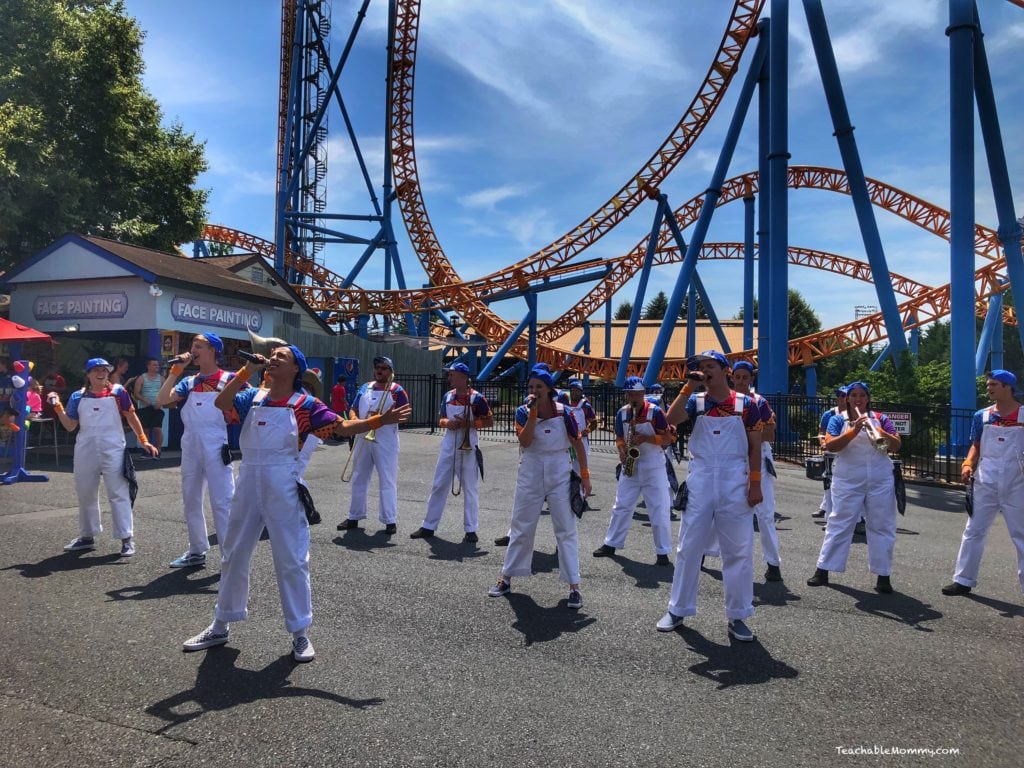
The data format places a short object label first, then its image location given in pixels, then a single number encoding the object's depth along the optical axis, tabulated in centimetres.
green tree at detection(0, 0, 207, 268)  1816
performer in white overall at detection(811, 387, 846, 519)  810
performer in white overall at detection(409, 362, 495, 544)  737
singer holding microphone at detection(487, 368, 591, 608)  519
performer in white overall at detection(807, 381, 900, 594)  579
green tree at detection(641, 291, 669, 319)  7406
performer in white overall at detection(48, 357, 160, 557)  617
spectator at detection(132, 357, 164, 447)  753
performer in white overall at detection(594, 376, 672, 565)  680
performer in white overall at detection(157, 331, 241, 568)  570
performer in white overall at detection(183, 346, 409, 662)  394
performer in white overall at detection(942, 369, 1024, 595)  564
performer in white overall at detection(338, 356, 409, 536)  758
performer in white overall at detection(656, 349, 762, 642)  445
